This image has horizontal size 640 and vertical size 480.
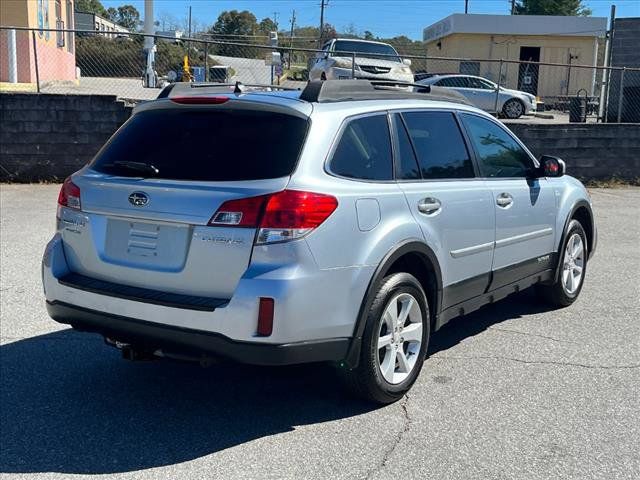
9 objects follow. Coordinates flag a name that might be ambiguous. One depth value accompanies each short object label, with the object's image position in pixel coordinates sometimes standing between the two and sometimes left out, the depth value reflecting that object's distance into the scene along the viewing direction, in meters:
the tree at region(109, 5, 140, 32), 88.77
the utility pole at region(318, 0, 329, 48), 73.05
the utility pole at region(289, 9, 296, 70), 86.15
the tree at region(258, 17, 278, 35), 87.69
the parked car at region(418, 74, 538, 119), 23.75
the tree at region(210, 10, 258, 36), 81.25
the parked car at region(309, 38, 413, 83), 16.86
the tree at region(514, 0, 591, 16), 68.25
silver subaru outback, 3.63
